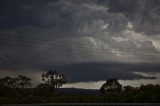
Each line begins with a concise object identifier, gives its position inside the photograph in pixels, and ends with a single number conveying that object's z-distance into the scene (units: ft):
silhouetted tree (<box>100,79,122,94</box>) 310.20
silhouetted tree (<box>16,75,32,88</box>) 314.96
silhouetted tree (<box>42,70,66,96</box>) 296.51
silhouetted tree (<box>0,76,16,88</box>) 311.88
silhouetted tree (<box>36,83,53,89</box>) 301.30
